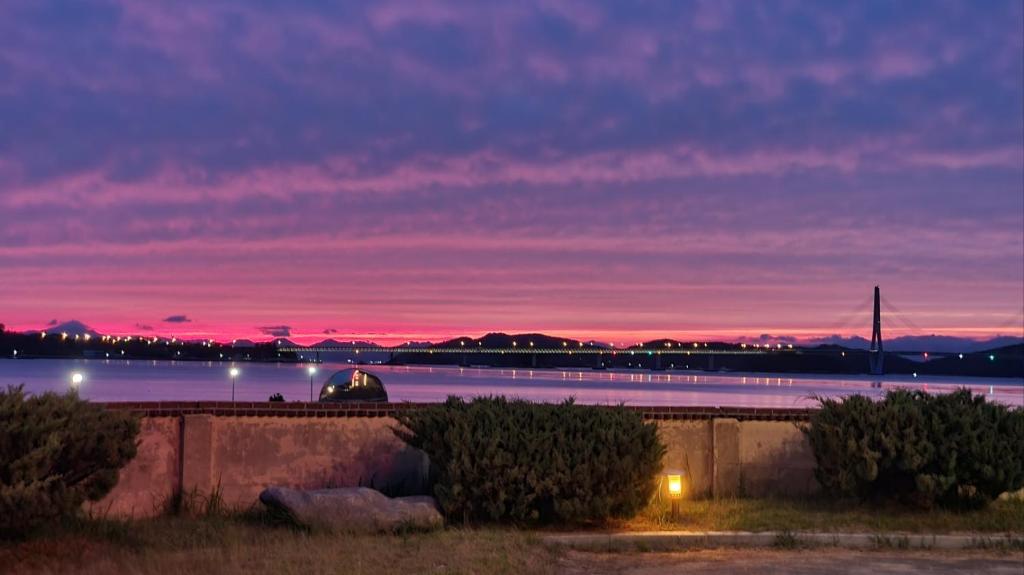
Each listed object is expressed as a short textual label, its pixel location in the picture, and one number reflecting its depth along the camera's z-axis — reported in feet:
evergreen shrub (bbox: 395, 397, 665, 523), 42.50
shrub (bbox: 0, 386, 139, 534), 33.83
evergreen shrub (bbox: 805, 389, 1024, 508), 45.83
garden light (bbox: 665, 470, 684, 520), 44.83
